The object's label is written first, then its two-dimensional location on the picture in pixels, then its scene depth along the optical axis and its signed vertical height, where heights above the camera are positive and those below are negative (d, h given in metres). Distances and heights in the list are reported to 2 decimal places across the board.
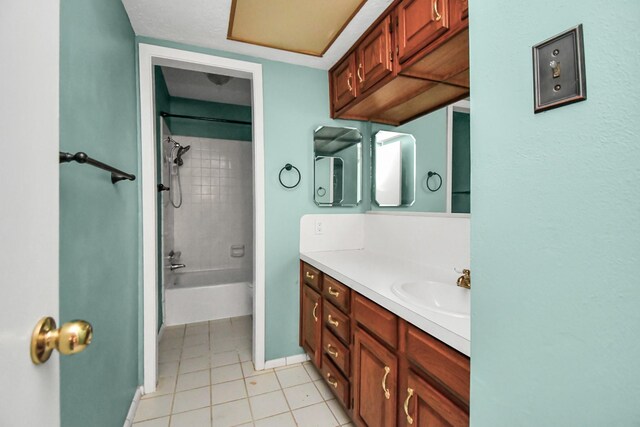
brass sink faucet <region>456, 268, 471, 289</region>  1.22 -0.29
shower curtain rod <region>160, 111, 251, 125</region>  2.66 +1.01
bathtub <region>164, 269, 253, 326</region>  2.81 -0.84
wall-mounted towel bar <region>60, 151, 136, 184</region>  0.82 +0.18
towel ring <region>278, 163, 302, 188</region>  2.08 +0.32
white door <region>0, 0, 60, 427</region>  0.34 +0.02
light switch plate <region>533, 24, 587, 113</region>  0.44 +0.23
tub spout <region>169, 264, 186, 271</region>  3.03 -0.53
